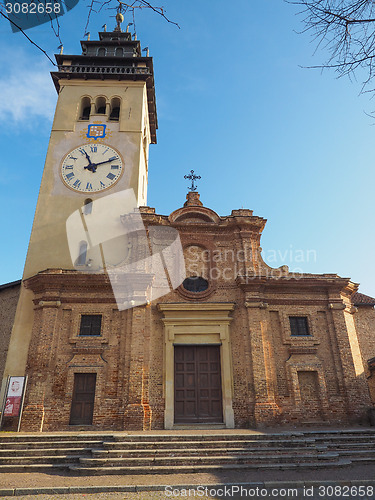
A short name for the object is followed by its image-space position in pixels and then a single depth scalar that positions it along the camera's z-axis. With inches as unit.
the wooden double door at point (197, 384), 553.6
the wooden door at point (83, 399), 533.6
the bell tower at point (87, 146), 675.4
